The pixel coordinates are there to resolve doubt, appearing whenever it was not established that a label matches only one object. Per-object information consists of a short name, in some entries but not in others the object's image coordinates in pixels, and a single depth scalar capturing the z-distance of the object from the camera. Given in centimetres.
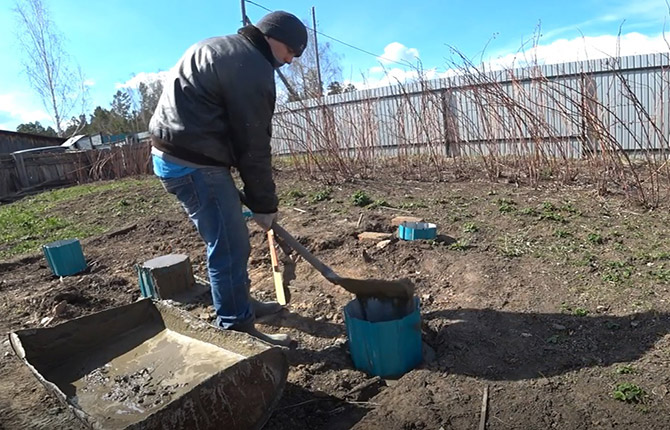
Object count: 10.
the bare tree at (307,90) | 759
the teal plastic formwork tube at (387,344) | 227
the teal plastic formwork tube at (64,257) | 445
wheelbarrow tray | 177
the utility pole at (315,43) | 2037
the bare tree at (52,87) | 2670
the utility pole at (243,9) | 1633
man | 220
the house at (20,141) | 1944
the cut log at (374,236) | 411
